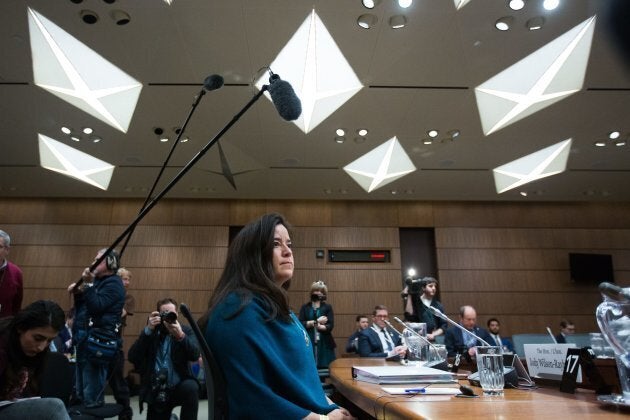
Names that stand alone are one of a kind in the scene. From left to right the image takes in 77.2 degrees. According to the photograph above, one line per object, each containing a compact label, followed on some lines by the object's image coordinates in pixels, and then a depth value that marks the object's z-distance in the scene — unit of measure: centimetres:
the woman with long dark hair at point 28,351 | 138
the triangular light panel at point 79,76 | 410
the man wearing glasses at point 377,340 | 395
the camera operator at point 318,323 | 443
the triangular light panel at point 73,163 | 623
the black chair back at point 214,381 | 89
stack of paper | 130
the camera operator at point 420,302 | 324
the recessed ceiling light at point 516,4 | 367
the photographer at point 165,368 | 272
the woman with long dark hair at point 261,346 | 90
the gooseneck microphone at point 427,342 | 192
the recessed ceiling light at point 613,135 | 582
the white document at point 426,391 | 111
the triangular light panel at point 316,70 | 419
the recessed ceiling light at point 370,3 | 368
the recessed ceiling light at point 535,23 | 386
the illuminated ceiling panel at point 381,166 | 650
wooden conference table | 82
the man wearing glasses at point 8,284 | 308
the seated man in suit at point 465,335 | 237
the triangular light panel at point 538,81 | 423
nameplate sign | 133
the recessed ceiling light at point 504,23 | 386
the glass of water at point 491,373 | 117
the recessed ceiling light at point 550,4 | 368
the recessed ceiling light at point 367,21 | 386
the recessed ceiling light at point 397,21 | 386
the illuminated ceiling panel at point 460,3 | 368
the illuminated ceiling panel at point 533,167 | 643
